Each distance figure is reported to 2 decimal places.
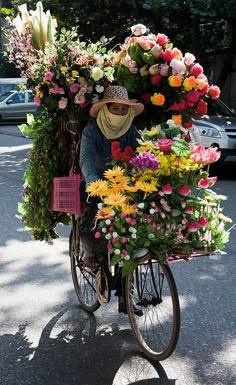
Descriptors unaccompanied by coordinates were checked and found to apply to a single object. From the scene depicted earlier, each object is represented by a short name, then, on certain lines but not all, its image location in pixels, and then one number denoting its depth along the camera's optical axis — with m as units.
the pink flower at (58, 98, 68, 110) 3.91
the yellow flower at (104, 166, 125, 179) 3.48
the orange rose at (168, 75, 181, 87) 3.86
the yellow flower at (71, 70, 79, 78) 3.82
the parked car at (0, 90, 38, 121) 25.73
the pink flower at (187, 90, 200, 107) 3.95
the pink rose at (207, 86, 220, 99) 4.00
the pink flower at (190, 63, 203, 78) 3.89
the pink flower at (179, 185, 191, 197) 3.40
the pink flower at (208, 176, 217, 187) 3.52
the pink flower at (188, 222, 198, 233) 3.40
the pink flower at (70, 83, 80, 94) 3.83
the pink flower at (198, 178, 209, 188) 3.47
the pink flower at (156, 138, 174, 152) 3.48
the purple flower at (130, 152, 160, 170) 3.36
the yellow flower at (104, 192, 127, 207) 3.39
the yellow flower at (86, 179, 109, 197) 3.47
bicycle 3.59
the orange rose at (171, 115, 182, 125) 3.93
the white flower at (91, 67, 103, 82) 3.78
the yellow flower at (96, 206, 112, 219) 3.43
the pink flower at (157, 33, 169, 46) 3.97
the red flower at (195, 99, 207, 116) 4.05
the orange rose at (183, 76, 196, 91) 3.89
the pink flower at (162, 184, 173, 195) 3.37
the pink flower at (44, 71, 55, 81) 3.83
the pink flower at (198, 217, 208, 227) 3.45
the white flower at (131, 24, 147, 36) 4.05
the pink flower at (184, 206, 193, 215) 3.43
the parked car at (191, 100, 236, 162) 11.44
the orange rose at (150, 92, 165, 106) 3.95
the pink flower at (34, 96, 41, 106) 4.10
